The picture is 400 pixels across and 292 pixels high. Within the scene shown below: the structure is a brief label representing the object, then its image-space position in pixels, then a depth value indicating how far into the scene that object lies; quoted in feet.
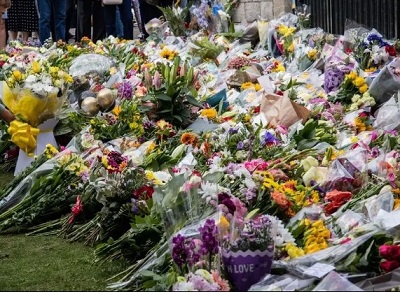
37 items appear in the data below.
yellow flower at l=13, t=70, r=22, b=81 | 37.11
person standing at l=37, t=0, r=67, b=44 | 67.29
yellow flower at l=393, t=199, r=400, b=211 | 24.97
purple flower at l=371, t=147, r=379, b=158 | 28.83
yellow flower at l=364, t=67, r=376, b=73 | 38.84
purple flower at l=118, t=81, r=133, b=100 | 39.61
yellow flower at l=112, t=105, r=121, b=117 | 36.69
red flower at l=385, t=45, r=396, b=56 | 39.40
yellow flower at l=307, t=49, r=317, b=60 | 43.98
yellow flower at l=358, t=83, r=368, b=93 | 37.06
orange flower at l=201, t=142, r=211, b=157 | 31.34
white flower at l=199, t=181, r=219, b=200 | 23.25
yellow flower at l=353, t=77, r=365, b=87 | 37.26
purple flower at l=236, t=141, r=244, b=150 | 31.03
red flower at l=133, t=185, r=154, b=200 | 26.64
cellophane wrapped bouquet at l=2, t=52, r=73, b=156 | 36.48
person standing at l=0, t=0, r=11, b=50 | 65.00
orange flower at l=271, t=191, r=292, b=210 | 24.52
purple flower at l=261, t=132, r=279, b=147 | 31.51
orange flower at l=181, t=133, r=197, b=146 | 32.58
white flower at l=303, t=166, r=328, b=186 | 27.61
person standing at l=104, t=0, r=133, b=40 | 70.23
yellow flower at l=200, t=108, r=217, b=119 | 36.73
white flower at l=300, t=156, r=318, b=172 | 28.45
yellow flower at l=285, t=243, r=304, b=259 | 21.48
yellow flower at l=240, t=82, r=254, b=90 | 41.34
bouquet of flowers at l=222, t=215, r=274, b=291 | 19.88
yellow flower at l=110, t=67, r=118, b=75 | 44.33
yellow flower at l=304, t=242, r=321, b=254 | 22.13
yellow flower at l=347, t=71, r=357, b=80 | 37.61
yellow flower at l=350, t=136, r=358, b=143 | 31.38
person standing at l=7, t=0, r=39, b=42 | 75.42
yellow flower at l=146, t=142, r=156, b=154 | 32.26
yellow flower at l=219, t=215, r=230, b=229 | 21.56
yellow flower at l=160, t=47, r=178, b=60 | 49.19
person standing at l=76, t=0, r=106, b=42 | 74.19
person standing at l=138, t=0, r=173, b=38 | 68.68
